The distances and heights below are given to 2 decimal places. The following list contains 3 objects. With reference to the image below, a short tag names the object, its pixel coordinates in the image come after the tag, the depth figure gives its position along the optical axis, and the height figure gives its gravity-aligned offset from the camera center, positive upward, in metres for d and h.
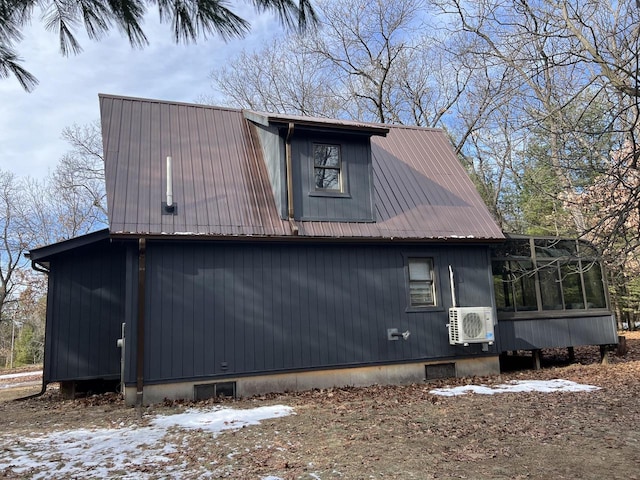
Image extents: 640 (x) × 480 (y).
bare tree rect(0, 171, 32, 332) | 25.84 +5.32
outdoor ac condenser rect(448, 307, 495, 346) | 9.31 -0.24
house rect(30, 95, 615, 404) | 8.10 +0.99
